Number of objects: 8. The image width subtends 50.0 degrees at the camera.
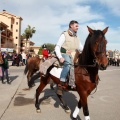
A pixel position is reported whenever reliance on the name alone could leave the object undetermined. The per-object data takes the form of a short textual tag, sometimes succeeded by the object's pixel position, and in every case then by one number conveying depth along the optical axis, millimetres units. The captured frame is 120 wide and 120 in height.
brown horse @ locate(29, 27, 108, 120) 2364
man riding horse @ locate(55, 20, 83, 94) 2959
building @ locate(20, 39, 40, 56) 56852
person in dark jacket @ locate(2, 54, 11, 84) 6690
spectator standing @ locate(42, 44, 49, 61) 5668
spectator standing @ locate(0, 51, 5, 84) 6706
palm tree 48070
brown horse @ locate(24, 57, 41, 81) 5501
